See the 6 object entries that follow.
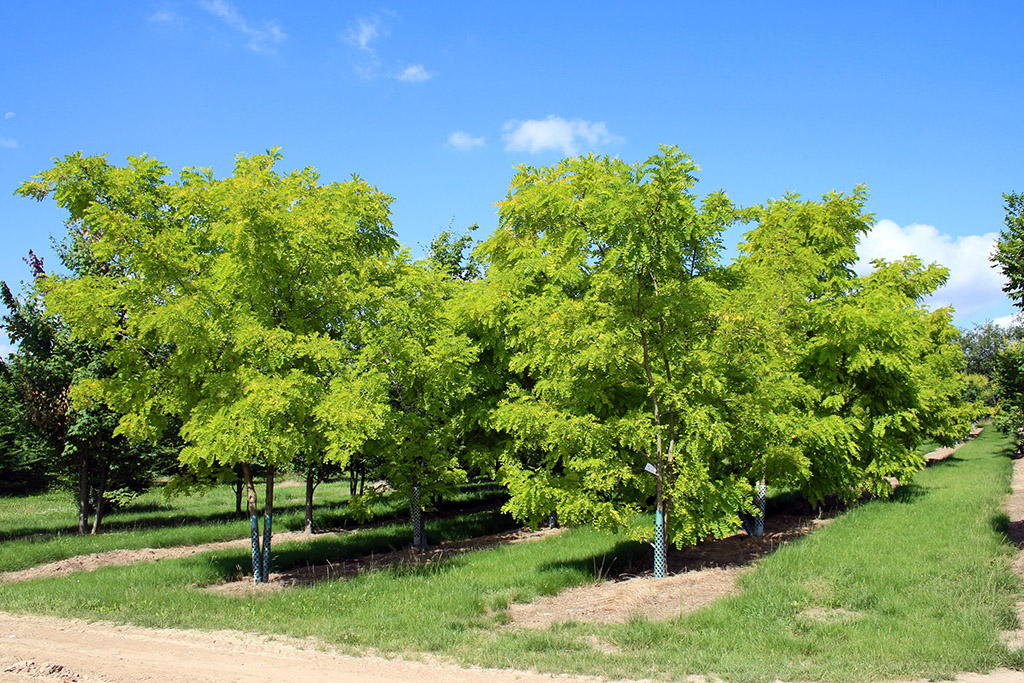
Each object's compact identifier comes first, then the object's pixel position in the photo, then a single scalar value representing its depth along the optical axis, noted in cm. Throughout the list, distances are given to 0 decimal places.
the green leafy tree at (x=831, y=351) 1410
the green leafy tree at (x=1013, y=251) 1304
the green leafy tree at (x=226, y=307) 1166
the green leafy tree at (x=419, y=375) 1552
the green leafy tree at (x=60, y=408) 1961
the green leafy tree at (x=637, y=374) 1148
